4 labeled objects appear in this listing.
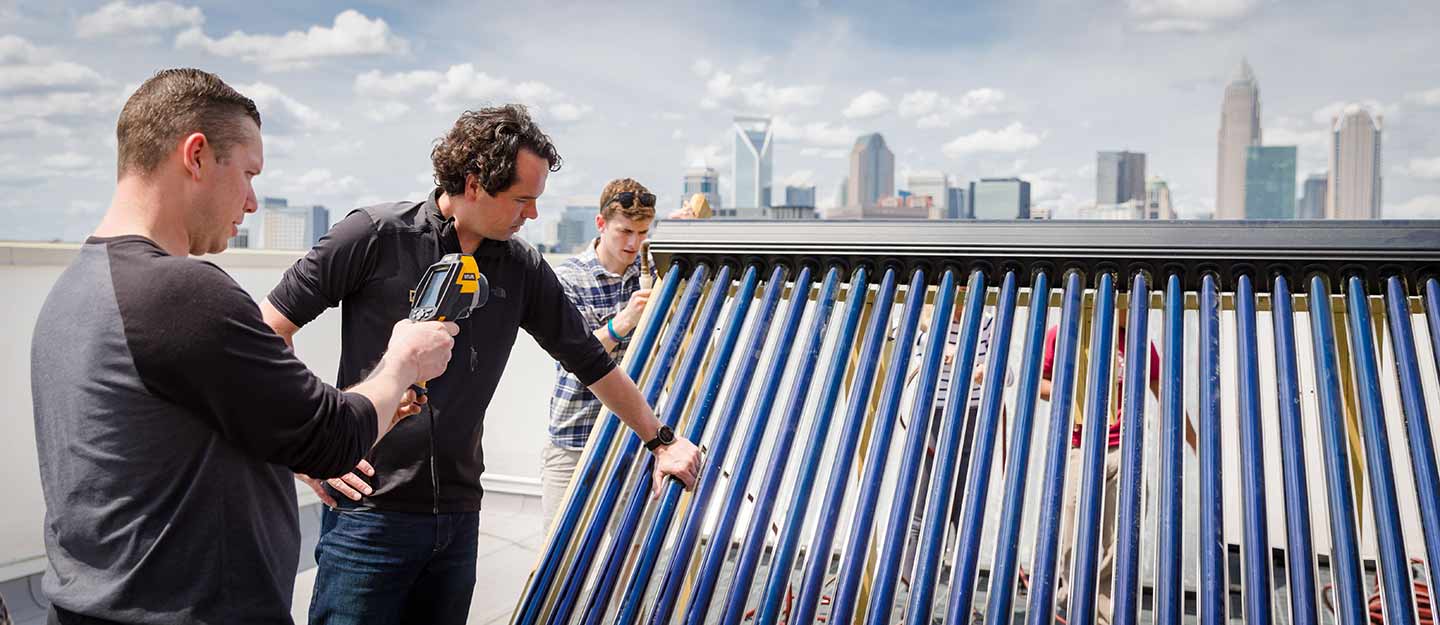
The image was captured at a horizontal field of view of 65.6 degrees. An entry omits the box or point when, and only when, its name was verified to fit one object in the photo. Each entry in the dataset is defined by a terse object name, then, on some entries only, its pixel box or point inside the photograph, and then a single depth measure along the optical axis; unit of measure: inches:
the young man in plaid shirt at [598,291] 143.3
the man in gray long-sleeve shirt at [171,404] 55.4
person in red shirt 125.2
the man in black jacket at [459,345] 88.6
